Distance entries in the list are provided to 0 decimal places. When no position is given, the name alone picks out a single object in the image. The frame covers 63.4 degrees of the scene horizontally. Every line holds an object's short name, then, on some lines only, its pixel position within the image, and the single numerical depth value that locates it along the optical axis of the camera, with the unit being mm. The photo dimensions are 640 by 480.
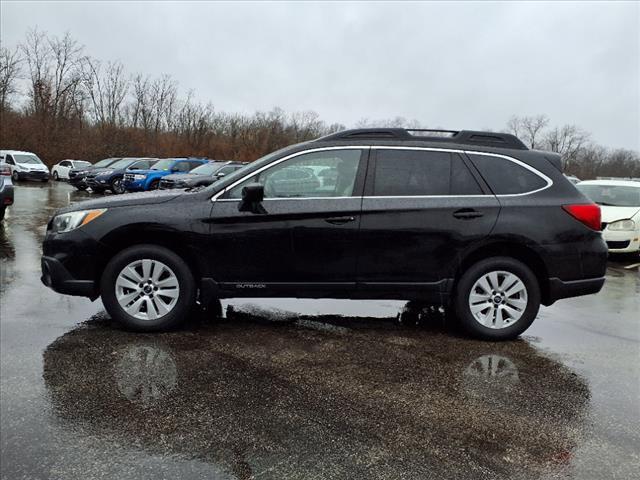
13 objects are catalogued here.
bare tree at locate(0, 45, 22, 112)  46591
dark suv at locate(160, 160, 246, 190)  18141
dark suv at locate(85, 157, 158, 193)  22953
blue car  20641
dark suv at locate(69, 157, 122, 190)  24359
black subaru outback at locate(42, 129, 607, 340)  4629
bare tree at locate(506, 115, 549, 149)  98750
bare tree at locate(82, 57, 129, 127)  55178
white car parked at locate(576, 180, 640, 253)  10203
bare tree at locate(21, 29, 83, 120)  46188
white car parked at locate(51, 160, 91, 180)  33528
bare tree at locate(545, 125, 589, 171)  99312
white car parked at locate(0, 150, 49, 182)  28344
